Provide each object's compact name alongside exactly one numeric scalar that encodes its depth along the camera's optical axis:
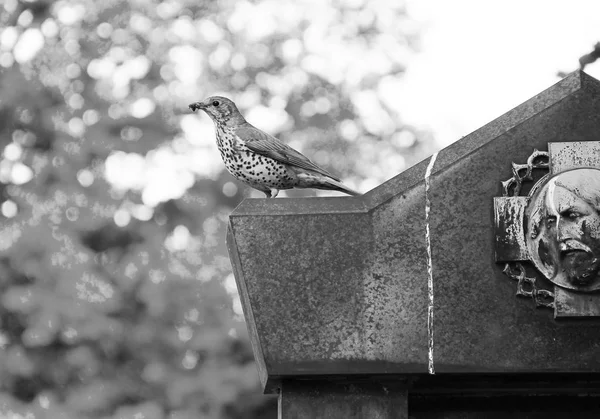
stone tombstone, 6.80
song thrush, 8.28
